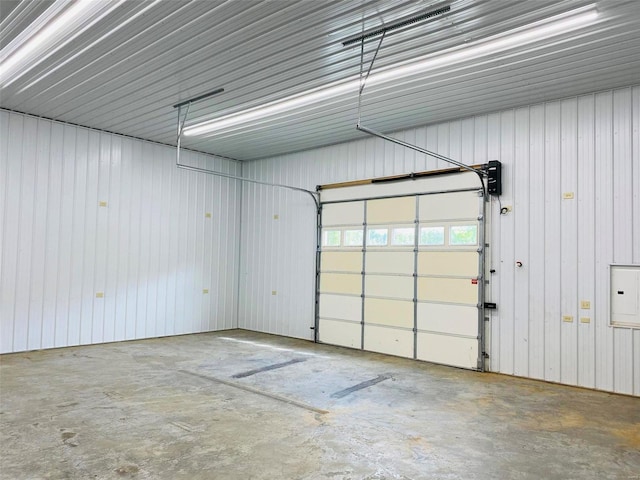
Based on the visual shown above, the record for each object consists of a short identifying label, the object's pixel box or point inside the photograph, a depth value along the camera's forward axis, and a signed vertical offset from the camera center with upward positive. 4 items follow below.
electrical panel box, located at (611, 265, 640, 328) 5.37 -0.43
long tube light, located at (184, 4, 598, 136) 4.16 +2.22
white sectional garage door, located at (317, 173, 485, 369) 6.73 -0.22
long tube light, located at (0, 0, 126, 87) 4.11 +2.23
